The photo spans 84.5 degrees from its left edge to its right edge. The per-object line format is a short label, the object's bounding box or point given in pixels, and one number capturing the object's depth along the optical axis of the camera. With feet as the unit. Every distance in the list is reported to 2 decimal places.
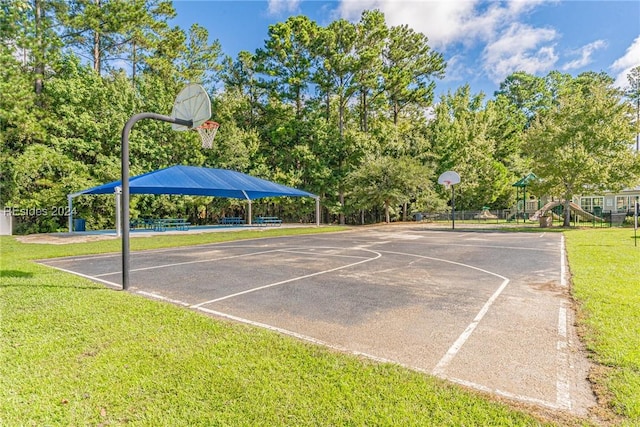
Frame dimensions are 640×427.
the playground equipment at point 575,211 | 79.56
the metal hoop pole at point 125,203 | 19.31
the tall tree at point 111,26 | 72.64
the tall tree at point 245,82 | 106.23
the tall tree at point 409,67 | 107.04
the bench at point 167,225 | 67.67
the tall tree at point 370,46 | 99.55
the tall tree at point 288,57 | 100.07
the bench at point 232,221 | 90.28
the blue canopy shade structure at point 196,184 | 57.31
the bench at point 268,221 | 88.28
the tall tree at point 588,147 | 63.00
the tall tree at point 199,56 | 97.30
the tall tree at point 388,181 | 85.97
